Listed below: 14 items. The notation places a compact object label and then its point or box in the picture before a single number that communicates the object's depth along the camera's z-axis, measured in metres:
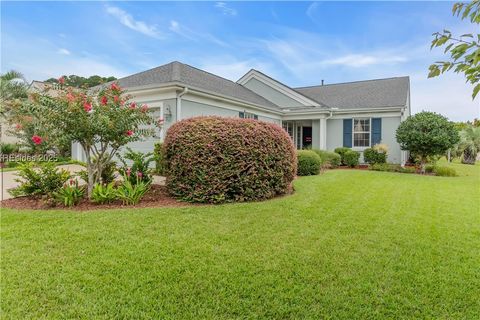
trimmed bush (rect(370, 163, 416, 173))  13.70
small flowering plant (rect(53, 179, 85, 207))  5.71
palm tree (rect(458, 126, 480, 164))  20.27
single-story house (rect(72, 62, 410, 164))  10.47
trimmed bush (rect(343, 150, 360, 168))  15.30
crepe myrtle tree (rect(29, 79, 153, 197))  5.58
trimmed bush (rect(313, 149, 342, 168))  14.15
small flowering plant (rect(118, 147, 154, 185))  6.89
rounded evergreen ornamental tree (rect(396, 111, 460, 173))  12.52
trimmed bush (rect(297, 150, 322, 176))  11.18
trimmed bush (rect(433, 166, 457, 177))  12.57
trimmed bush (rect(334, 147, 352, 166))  15.57
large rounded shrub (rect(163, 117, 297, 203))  6.19
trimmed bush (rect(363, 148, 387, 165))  14.82
